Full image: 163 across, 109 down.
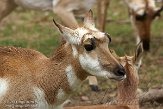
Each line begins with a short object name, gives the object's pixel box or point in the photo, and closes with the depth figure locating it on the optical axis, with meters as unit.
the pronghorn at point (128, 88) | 8.63
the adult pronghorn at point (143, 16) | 17.73
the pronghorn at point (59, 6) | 15.46
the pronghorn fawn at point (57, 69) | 7.27
